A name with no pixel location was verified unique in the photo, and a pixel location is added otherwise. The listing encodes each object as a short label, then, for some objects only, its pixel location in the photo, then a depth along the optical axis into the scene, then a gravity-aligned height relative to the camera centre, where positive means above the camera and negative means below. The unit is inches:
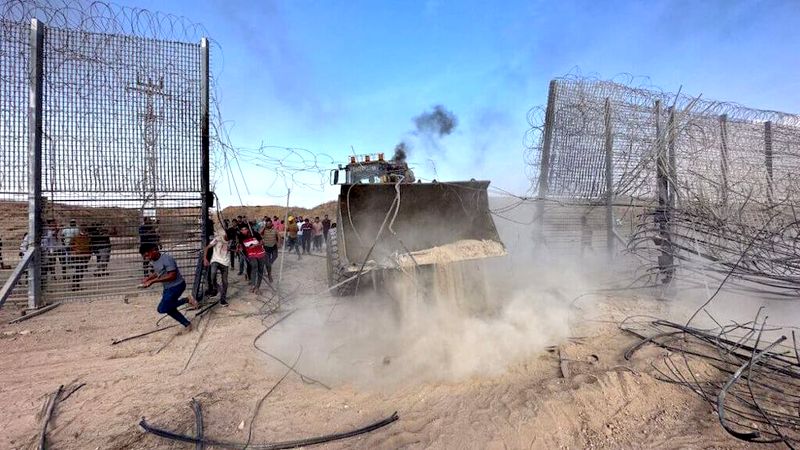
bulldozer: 261.6 +5.6
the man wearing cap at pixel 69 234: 288.4 +0.4
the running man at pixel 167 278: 227.8 -24.7
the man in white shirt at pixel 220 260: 296.0 -20.0
